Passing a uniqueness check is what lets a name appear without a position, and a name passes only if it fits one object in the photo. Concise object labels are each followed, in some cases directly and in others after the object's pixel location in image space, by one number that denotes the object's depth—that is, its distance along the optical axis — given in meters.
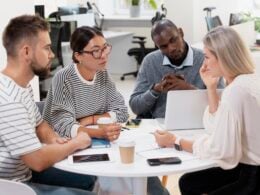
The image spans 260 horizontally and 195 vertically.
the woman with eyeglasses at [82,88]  2.14
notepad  1.86
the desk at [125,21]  7.26
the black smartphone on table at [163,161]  1.64
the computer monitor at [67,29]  5.62
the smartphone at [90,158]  1.69
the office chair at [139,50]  6.81
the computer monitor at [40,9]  4.93
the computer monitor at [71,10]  6.20
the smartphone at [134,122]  2.19
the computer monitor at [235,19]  5.11
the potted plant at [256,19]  4.88
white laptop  1.95
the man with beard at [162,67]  2.41
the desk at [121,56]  7.38
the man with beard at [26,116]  1.65
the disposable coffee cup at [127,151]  1.62
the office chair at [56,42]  5.24
